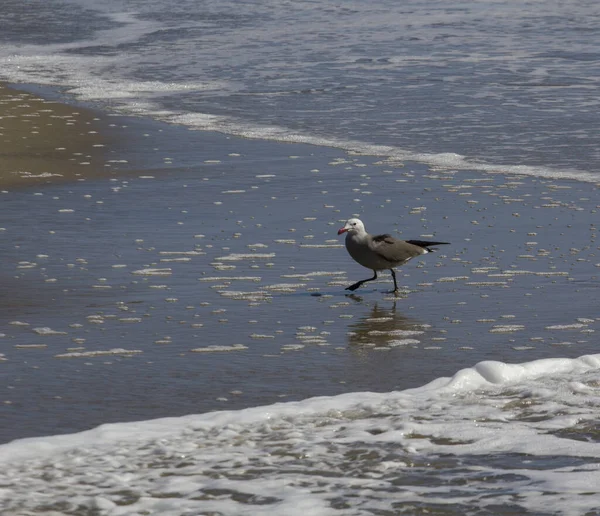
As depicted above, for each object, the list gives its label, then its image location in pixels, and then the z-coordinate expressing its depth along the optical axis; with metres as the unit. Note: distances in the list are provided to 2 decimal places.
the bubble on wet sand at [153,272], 18.52
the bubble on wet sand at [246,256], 19.55
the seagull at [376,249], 17.80
